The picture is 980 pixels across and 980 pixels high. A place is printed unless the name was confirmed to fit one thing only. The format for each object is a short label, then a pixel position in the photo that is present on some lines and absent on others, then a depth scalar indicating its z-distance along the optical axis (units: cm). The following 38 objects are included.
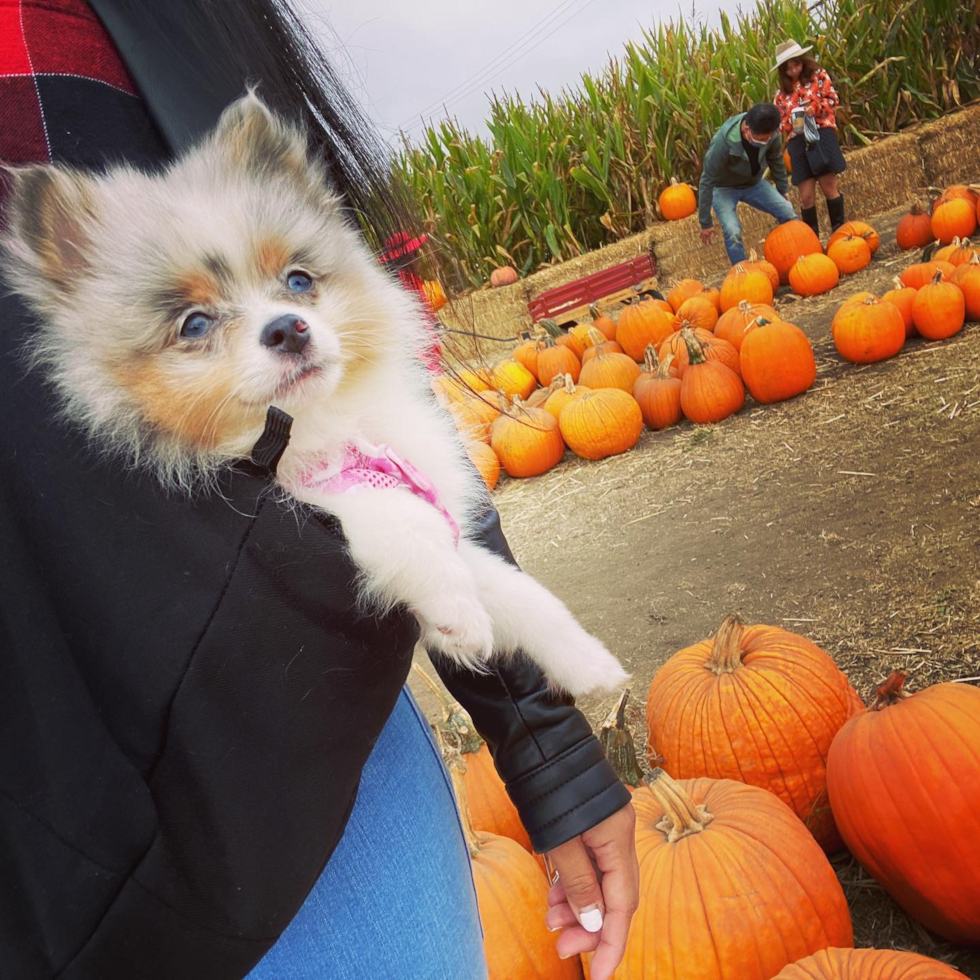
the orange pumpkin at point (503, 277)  1059
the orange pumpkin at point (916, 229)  668
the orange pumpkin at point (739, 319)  525
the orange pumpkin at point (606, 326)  662
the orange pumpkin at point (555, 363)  630
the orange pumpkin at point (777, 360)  478
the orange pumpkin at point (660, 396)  531
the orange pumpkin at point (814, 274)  648
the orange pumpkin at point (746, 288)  614
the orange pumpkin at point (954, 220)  621
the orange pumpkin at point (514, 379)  644
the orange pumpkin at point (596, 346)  597
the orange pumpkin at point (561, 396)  550
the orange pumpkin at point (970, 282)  470
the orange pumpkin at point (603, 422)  524
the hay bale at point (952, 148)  855
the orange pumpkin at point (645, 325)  620
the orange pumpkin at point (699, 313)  614
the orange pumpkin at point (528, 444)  543
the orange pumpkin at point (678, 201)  990
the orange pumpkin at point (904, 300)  491
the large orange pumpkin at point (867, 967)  133
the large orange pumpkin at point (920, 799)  168
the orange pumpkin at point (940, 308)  468
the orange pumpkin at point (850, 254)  668
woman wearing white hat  807
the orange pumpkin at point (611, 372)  566
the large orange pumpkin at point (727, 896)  162
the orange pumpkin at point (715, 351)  520
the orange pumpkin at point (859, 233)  680
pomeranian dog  85
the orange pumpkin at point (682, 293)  677
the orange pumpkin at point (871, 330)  480
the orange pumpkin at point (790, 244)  696
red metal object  860
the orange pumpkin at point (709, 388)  504
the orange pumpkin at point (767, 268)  656
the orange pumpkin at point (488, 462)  523
